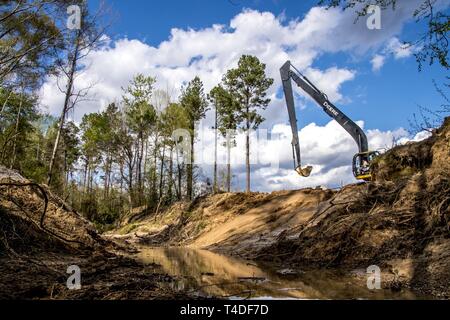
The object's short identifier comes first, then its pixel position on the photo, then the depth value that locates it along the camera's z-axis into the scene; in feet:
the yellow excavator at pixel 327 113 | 61.98
